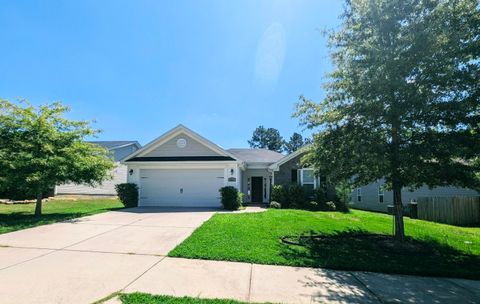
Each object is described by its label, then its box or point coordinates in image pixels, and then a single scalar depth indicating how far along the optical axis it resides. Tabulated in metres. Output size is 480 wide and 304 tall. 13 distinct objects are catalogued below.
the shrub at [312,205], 17.80
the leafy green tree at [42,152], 11.36
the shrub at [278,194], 18.00
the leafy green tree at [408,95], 7.14
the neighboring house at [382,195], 19.58
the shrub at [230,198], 15.54
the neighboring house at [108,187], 24.92
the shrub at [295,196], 17.98
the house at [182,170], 17.08
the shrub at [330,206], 17.69
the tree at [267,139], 73.25
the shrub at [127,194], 16.44
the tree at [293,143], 73.31
